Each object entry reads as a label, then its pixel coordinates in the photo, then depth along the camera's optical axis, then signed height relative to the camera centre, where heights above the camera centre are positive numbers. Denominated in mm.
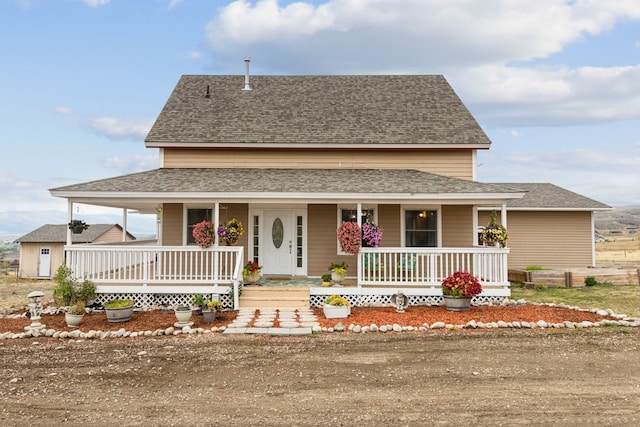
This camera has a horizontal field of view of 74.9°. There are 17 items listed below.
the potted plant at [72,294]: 9203 -1378
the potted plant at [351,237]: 10883 -52
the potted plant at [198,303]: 9913 -1629
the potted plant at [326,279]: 11570 -1223
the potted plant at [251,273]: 11703 -1051
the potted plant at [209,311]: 9508 -1732
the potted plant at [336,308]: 9758 -1715
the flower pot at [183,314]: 9148 -1713
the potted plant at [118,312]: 9414 -1709
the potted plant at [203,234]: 10789 +42
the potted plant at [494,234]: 11039 +11
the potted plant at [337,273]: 11352 -1029
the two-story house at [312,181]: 11062 +1619
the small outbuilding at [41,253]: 29875 -1202
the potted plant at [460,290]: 10227 -1362
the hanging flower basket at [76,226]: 11117 +274
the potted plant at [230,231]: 11195 +122
